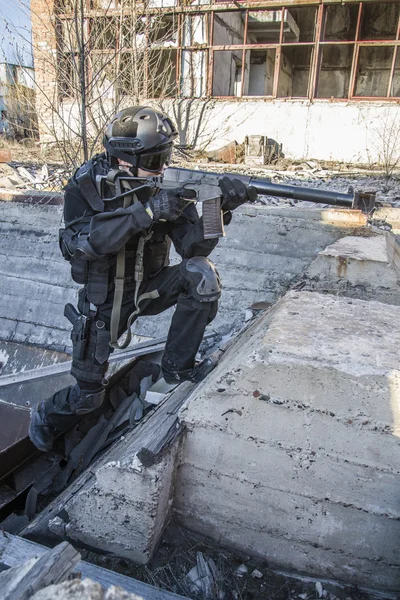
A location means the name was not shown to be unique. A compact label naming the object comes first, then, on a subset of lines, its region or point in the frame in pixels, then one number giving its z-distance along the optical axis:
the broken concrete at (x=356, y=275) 2.80
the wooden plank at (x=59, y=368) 3.26
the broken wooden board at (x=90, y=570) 1.53
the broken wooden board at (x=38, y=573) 0.96
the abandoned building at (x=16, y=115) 7.20
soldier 2.36
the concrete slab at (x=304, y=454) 1.59
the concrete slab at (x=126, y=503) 1.70
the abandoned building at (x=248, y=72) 11.22
